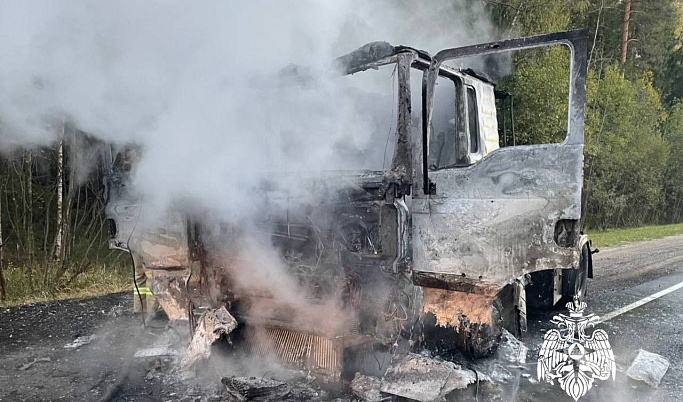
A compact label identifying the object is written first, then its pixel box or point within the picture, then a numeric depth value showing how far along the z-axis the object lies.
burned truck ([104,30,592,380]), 3.35
